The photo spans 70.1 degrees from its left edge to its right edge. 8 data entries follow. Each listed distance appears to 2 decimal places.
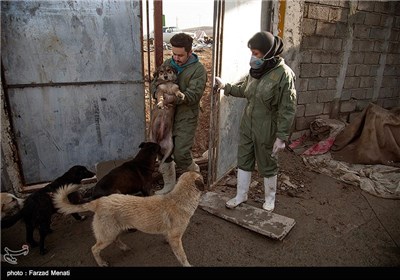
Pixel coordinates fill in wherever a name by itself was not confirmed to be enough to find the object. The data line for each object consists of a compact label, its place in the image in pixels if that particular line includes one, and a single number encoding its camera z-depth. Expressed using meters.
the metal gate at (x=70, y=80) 3.51
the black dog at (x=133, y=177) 3.12
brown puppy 3.56
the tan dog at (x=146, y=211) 2.59
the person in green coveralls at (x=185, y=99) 3.52
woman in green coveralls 3.11
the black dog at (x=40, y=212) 2.93
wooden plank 3.34
